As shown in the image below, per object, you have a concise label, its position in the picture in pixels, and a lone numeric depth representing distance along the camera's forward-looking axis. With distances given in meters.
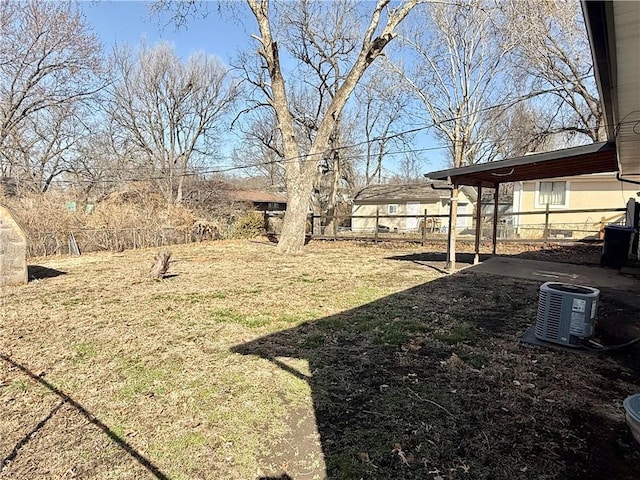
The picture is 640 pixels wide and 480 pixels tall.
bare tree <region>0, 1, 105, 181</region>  14.73
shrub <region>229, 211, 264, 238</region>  16.41
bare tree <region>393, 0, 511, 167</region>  16.61
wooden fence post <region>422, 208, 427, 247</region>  13.09
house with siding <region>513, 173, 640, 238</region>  15.48
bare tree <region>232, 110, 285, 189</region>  23.34
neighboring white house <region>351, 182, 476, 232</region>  26.61
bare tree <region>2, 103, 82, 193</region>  16.05
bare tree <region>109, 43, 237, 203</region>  22.05
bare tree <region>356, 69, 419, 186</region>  20.00
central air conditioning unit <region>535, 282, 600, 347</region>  3.68
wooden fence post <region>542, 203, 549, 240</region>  11.55
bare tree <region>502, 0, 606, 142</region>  13.76
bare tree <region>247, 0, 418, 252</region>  10.56
